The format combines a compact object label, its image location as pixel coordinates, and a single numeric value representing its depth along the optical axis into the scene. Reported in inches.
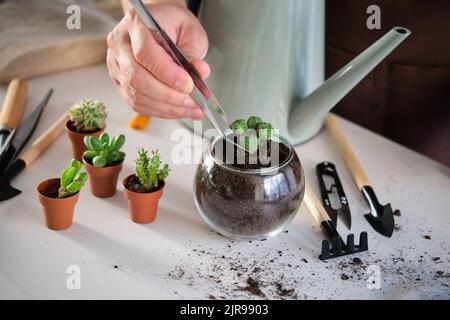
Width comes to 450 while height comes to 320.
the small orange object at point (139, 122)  31.4
